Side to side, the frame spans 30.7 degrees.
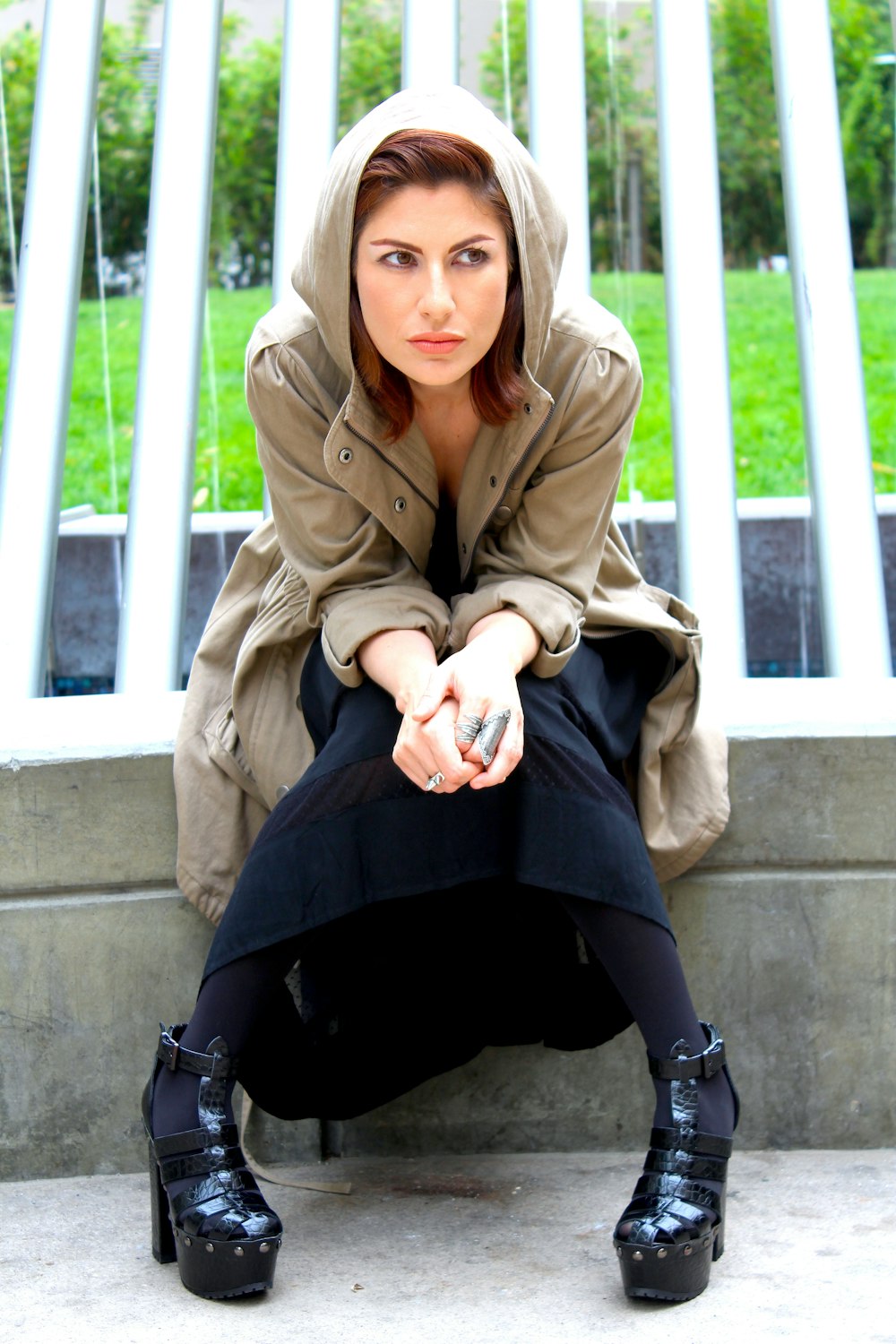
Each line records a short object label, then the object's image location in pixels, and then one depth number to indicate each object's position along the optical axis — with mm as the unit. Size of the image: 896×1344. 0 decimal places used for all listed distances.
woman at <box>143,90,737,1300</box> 2234
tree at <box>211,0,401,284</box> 12461
